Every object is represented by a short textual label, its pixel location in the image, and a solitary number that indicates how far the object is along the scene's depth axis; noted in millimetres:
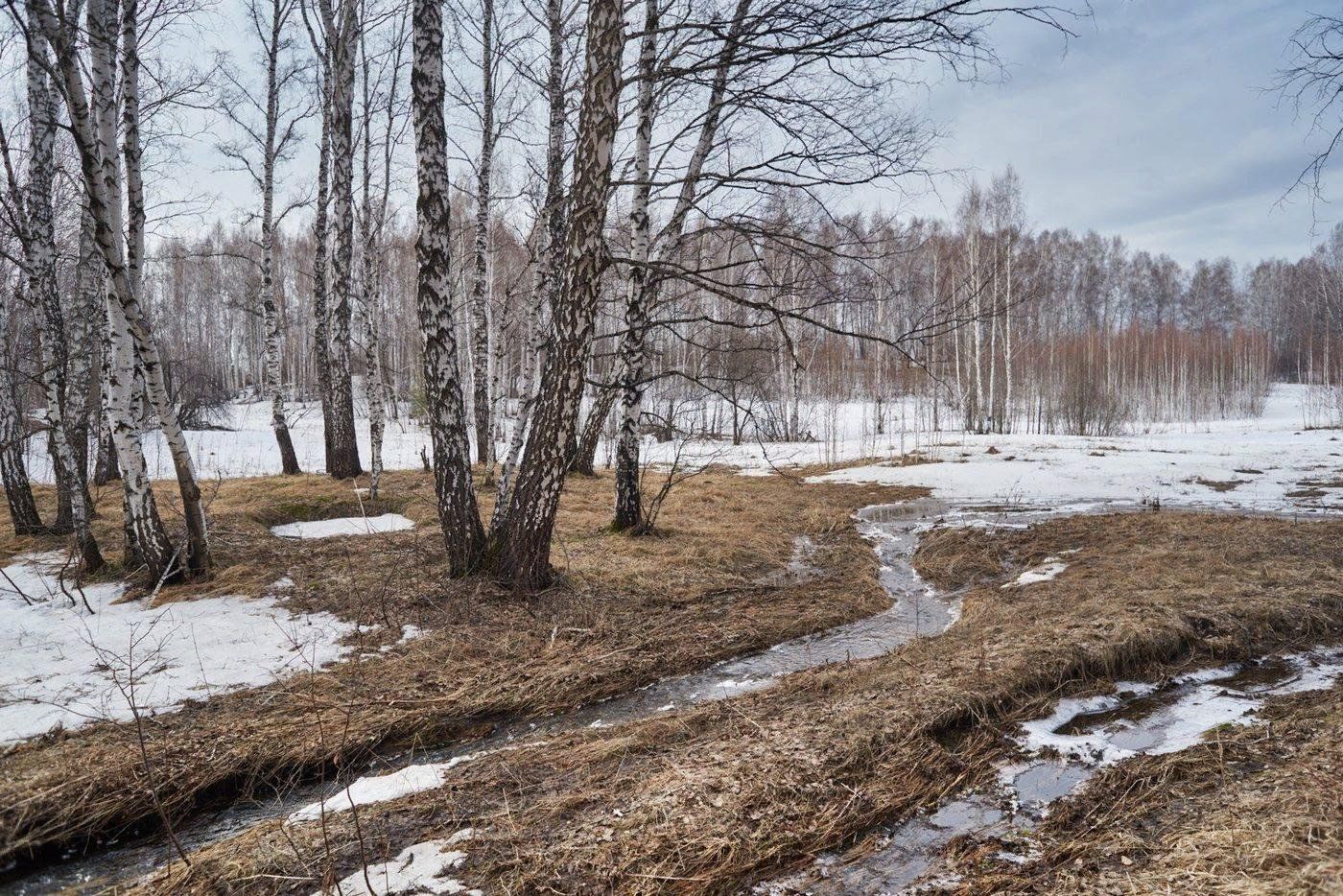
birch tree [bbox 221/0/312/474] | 12781
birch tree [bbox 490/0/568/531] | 7832
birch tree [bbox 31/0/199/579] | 4547
